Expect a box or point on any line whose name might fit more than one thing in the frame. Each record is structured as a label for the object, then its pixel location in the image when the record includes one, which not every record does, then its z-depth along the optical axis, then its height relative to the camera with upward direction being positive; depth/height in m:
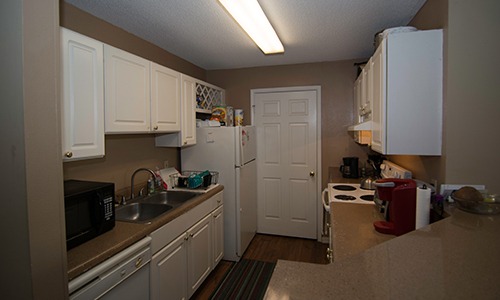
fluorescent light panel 1.69 +0.93
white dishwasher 1.21 -0.72
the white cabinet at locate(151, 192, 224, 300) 1.79 -0.90
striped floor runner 2.40 -1.42
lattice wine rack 2.99 +0.59
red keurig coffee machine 1.36 -0.36
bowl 1.26 -0.32
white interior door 3.50 -0.24
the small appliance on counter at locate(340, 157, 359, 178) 3.14 -0.32
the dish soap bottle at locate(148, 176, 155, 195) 2.48 -0.43
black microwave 1.35 -0.38
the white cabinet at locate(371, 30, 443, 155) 1.54 +0.31
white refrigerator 2.86 -0.26
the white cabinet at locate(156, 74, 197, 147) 2.56 +0.23
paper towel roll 1.28 -0.33
